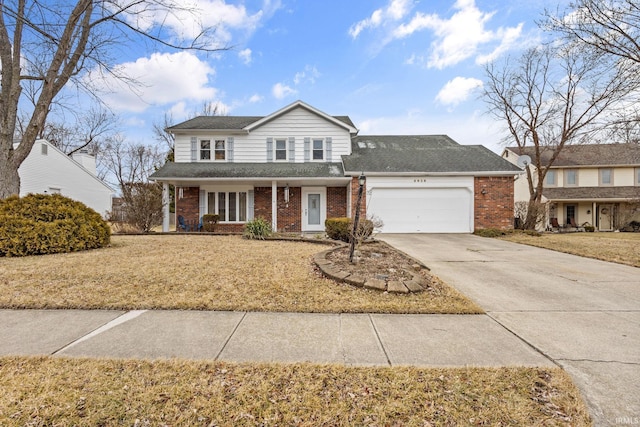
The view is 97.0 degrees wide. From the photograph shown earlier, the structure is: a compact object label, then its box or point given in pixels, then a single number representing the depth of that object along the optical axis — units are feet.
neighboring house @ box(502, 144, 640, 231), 67.72
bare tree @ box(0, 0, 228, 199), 25.35
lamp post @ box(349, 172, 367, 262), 19.32
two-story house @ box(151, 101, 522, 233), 44.65
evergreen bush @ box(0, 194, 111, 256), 21.58
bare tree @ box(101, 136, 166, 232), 96.07
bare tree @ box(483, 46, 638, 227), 53.47
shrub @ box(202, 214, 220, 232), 45.03
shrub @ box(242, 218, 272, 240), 33.65
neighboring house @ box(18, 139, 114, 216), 58.51
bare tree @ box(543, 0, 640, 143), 31.58
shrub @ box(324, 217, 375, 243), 32.71
